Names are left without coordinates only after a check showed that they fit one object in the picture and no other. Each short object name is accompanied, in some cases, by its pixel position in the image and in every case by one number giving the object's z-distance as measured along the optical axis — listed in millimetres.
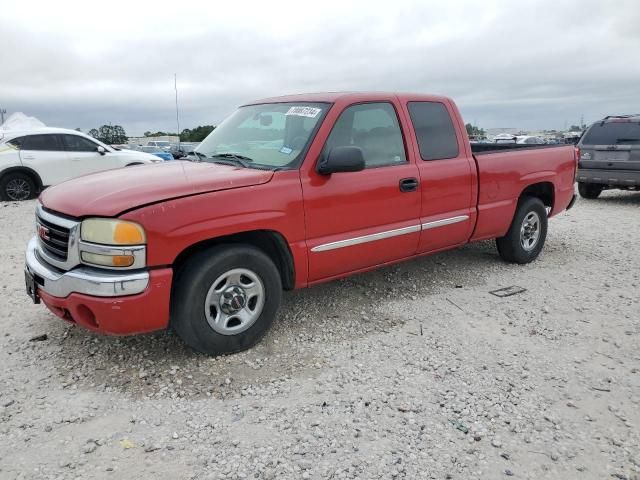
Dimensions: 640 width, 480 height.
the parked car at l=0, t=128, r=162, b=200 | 10688
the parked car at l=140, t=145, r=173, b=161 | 13825
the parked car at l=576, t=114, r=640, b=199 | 9836
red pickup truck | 3121
